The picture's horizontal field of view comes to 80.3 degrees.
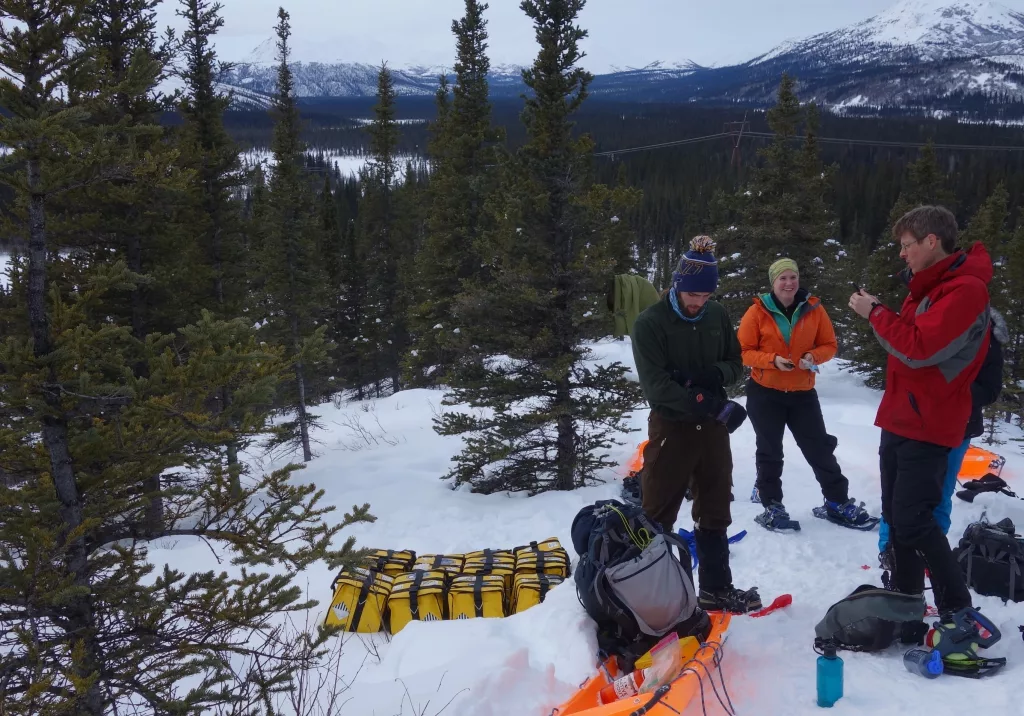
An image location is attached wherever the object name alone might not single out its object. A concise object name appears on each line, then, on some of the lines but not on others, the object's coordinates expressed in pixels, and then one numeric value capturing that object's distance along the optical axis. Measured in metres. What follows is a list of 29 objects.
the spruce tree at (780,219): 16.73
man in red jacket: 3.38
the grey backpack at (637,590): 3.81
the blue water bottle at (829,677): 3.19
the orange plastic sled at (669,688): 3.17
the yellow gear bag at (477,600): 5.22
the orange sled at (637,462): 8.62
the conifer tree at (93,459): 2.81
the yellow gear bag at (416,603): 5.17
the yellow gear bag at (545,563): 5.61
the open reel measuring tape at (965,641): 3.33
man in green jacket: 4.03
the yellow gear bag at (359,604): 5.15
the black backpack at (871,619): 3.60
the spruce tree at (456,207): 19.61
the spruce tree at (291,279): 16.45
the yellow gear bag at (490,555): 5.95
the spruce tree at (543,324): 8.95
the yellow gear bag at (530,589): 5.21
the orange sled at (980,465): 6.72
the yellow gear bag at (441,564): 5.72
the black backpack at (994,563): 4.12
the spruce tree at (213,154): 13.92
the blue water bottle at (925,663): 3.33
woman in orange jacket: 5.50
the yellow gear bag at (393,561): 5.73
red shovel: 4.26
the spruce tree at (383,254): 30.66
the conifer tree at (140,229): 9.74
